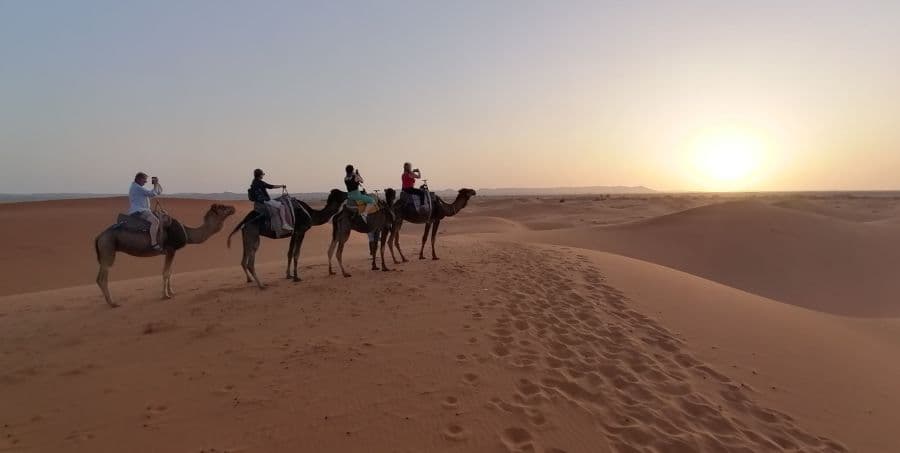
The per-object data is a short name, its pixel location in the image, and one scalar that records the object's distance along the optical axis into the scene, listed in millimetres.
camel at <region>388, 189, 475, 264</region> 13586
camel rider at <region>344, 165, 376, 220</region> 11719
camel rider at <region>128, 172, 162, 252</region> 9367
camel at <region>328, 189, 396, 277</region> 11805
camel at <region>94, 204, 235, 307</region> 9266
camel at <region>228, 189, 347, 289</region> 10742
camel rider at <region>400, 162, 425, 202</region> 13570
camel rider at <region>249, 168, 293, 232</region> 10742
